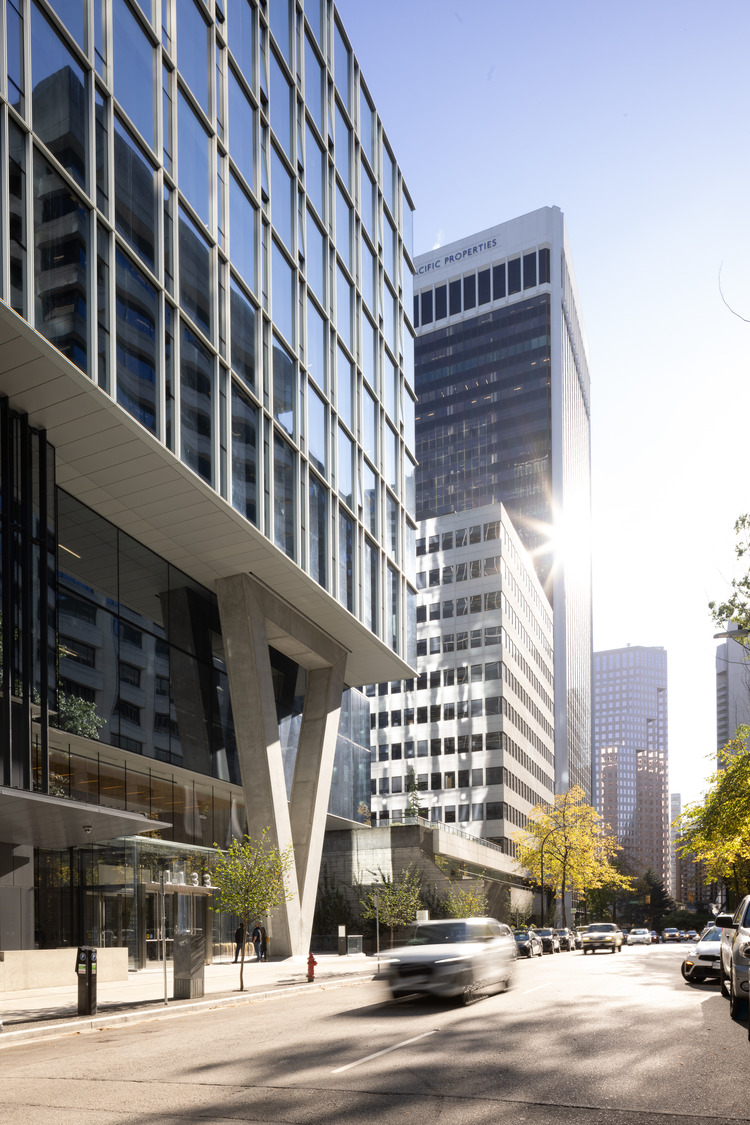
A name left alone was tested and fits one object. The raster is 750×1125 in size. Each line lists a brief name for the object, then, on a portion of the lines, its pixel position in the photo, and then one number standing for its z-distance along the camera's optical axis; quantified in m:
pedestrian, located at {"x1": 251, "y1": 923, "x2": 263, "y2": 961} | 40.72
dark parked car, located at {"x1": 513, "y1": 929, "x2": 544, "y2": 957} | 45.19
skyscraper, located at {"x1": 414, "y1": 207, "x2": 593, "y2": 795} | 152.62
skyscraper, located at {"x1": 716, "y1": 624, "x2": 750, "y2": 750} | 122.00
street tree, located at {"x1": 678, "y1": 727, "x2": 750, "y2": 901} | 32.42
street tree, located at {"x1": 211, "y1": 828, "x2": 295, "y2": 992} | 25.92
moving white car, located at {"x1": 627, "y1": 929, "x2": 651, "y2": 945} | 80.61
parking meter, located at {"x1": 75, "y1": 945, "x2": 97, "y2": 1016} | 18.11
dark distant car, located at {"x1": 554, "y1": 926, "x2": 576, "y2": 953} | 59.16
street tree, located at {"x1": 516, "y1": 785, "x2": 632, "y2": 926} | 80.94
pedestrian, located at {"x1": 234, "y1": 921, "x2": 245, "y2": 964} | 29.59
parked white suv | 13.52
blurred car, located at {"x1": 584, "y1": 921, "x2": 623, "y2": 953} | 52.12
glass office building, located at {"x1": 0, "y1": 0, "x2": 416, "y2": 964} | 24.38
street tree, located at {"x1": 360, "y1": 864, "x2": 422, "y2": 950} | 43.97
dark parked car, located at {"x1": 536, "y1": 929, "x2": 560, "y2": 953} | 53.47
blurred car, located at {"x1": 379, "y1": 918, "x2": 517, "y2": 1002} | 18.12
